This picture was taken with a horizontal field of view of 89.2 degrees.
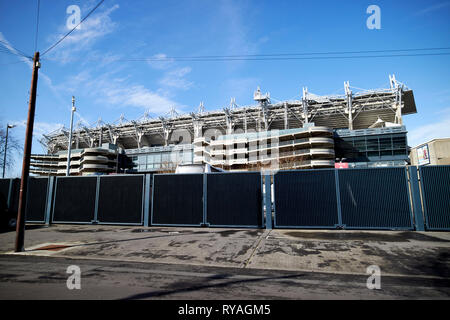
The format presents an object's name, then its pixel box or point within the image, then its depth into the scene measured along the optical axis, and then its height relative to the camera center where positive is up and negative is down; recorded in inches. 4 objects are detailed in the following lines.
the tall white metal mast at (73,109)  1133.1 +427.0
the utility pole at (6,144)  1320.5 +302.4
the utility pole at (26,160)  334.0 +55.4
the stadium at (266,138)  2618.1 +731.1
